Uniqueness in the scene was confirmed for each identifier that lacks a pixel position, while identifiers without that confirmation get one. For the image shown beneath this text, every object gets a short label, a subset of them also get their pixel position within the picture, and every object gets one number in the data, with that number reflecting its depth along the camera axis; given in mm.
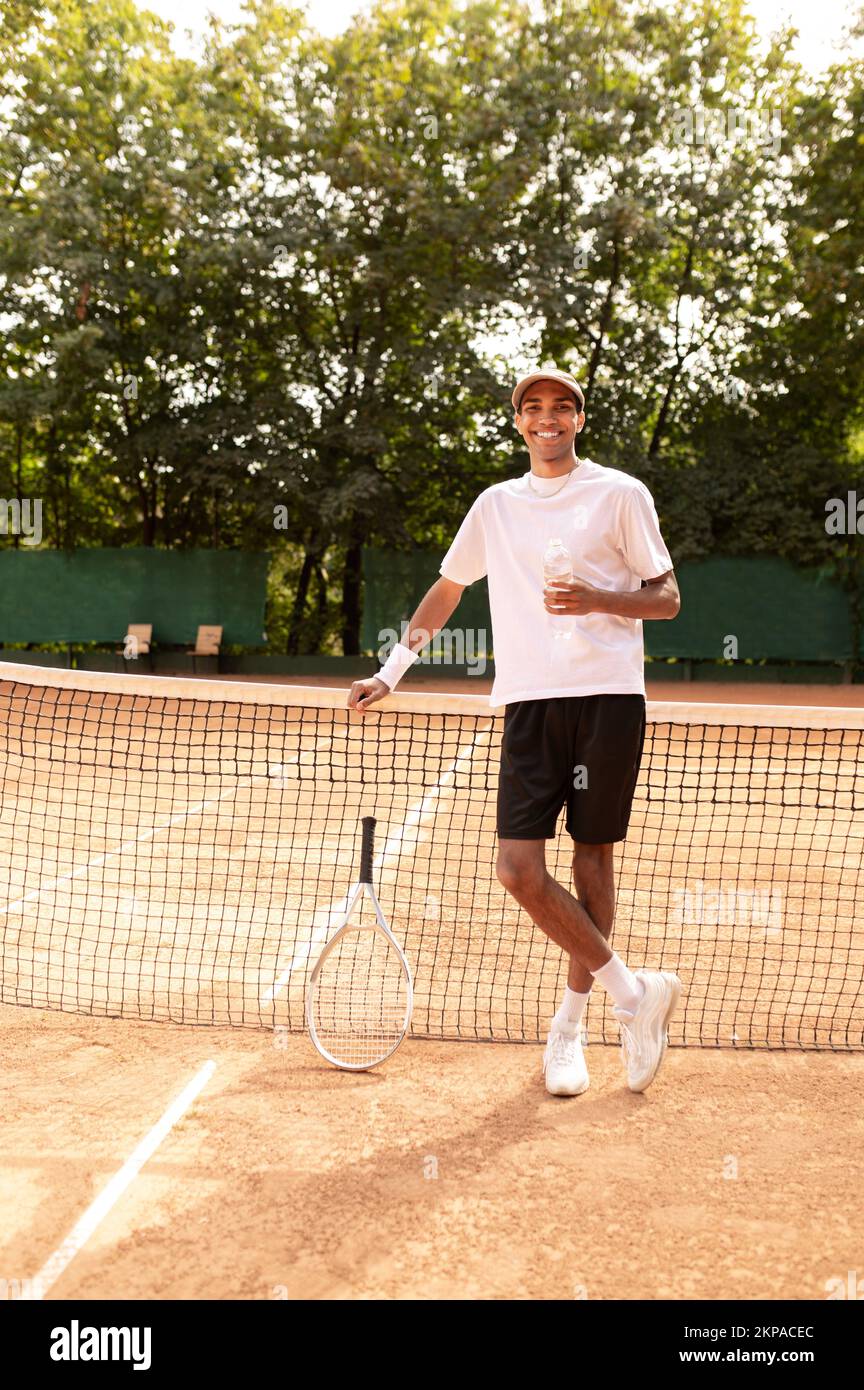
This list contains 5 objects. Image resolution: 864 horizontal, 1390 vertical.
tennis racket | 3881
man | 3436
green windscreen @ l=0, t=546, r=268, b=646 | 21281
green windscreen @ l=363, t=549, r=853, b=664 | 20125
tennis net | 4484
